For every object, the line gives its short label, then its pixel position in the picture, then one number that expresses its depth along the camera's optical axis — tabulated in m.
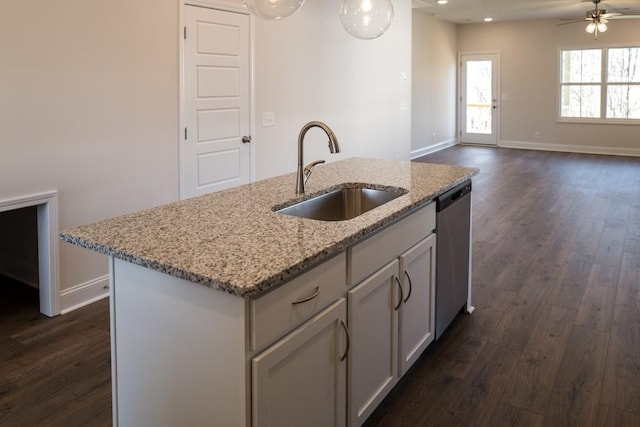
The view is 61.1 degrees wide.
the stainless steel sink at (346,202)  2.67
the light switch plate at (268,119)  5.11
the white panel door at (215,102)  4.23
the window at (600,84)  10.59
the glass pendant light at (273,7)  2.47
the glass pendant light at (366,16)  2.95
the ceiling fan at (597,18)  8.72
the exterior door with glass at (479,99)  12.02
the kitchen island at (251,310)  1.51
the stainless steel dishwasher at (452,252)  2.80
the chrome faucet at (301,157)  2.38
